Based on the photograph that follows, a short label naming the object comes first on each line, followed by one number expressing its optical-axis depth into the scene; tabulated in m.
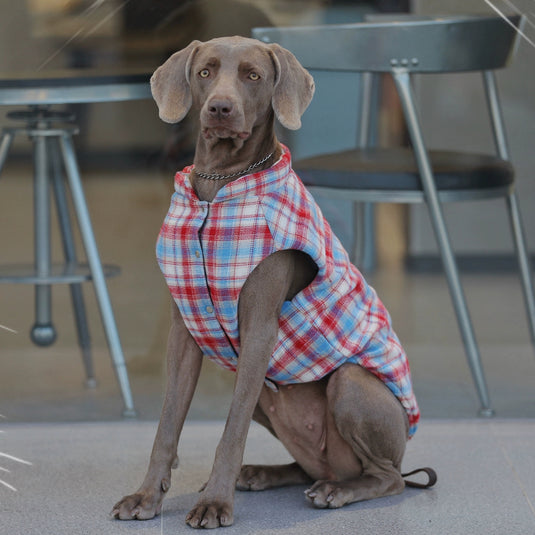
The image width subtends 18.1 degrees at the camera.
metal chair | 4.98
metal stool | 5.20
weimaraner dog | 3.61
